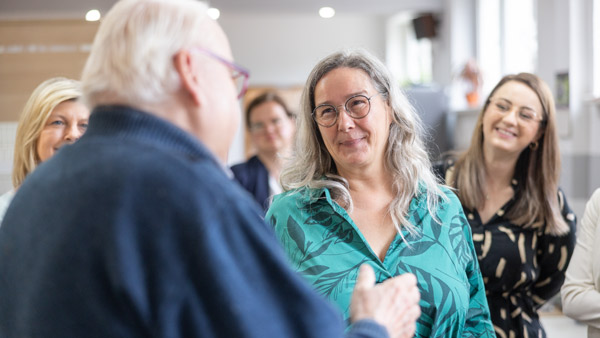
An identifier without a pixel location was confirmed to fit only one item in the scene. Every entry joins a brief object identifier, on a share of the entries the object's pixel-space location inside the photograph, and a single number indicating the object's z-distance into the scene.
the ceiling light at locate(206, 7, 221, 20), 6.64
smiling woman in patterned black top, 2.41
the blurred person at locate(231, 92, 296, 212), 3.78
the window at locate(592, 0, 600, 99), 4.41
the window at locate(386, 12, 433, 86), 9.32
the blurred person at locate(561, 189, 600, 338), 2.06
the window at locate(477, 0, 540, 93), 5.95
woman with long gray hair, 1.69
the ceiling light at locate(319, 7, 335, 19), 6.91
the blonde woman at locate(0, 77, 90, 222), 2.24
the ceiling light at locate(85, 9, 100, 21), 6.46
